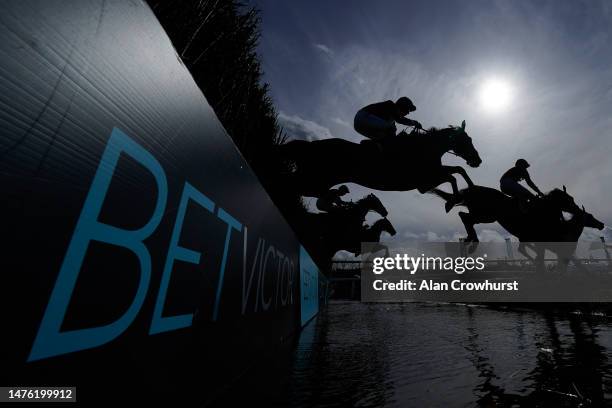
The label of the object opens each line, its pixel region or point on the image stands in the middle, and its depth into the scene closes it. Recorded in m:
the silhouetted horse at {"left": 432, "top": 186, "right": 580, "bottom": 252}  8.48
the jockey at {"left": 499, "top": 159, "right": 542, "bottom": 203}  8.74
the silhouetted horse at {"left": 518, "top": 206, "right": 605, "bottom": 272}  8.22
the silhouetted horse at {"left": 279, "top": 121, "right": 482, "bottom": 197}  5.00
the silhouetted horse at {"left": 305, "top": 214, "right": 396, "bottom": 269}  8.83
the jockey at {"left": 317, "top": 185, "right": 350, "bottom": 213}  5.49
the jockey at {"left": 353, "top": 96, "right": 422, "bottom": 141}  5.36
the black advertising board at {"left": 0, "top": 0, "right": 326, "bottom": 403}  0.52
